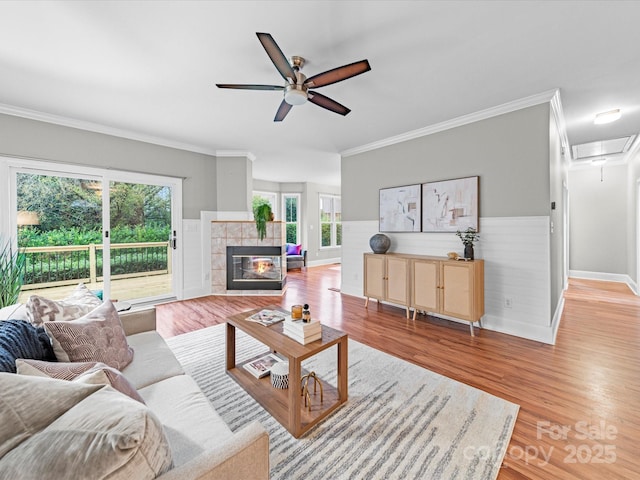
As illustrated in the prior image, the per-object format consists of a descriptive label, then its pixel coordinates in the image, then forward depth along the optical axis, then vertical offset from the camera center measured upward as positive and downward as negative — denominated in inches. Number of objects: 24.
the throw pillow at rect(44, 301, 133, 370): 53.7 -20.7
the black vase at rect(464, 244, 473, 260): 132.0 -7.1
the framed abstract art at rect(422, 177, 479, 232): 140.1 +17.3
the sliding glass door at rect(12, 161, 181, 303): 137.9 +3.8
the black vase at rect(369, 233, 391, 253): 167.3 -3.3
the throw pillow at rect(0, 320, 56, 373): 41.5 -17.6
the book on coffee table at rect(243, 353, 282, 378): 85.0 -40.6
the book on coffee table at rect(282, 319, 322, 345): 71.2 -24.5
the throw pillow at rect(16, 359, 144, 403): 37.9 -19.2
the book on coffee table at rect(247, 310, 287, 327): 85.7 -25.4
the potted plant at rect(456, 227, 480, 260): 132.6 -0.5
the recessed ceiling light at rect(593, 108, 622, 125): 131.6 +58.0
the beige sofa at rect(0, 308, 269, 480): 32.0 -29.8
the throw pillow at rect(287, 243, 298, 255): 321.4 -12.5
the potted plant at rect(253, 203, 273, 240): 204.5 +14.4
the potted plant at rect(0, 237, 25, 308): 109.1 -13.8
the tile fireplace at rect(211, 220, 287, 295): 203.6 -15.4
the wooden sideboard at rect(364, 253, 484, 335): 126.5 -23.7
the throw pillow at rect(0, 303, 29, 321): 60.0 -16.3
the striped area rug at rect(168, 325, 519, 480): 57.3 -46.6
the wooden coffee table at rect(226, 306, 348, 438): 64.7 -41.3
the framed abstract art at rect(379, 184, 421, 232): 163.5 +17.7
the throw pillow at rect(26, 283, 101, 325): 58.7 -16.0
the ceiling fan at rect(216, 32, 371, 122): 74.8 +49.1
